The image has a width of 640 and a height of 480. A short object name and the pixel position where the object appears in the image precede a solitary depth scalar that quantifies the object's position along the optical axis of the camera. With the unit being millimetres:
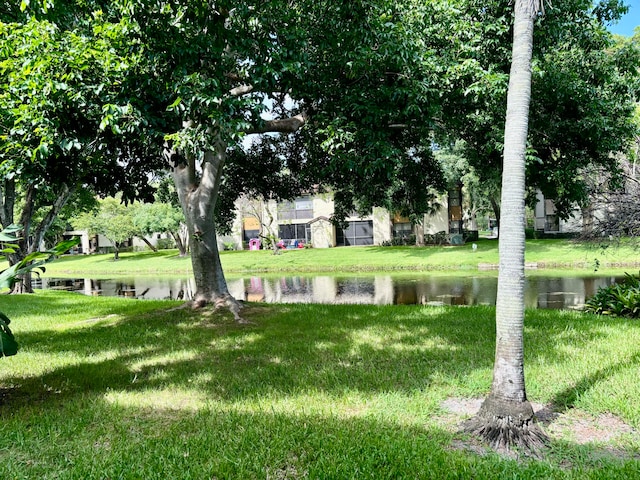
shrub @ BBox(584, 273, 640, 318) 9047
